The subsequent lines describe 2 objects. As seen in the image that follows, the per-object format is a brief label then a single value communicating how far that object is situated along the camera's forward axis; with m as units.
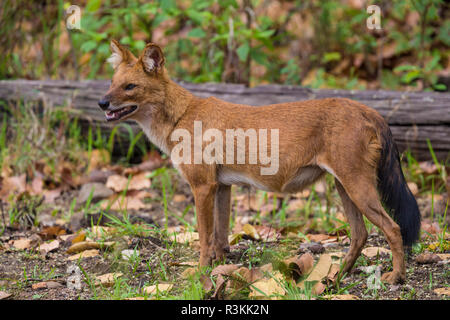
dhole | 7.51
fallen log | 12.02
